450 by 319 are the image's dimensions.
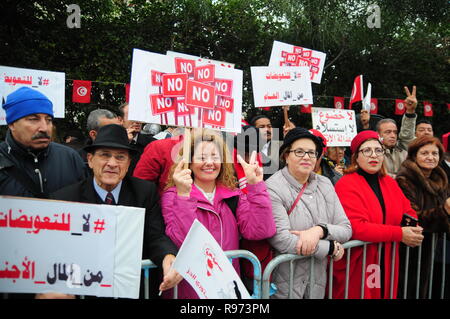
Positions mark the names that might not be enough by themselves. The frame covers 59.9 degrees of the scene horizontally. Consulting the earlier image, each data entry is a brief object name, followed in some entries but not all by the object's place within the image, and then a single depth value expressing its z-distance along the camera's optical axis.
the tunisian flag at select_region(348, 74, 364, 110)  6.41
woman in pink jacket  2.52
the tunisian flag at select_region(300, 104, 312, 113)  9.45
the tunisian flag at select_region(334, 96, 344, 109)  10.73
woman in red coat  3.00
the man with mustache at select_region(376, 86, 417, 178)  4.94
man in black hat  2.42
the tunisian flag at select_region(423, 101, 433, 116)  12.02
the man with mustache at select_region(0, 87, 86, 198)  2.51
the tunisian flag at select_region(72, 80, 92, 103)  8.57
